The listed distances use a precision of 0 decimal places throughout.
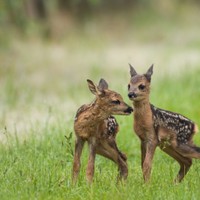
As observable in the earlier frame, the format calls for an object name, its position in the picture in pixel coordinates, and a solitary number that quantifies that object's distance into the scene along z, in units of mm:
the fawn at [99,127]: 16437
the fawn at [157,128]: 17172
